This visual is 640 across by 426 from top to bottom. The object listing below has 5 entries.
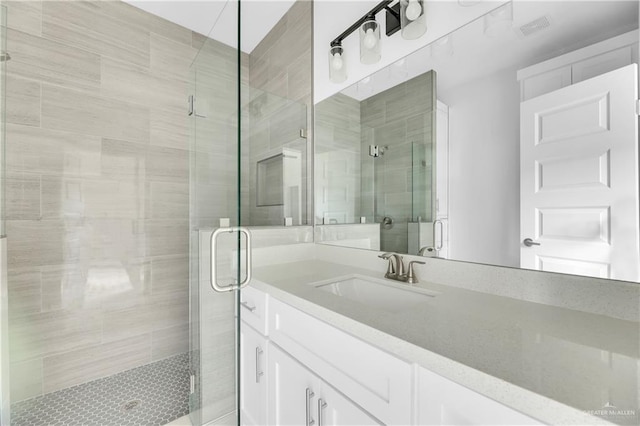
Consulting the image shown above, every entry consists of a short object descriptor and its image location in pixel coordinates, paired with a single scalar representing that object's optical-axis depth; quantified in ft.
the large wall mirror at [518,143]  2.69
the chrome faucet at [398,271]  4.04
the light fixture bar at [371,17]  4.59
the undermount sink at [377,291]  3.73
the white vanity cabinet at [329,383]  1.95
